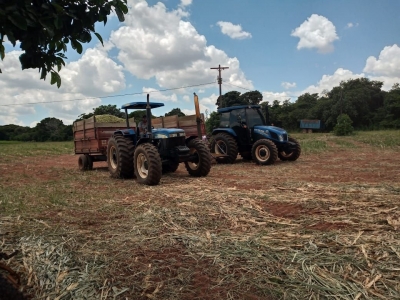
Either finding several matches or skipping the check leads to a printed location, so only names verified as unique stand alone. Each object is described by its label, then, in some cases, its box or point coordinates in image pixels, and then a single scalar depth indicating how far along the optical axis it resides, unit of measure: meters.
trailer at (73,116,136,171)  10.88
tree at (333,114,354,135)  30.41
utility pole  33.94
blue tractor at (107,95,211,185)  8.35
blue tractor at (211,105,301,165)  12.10
